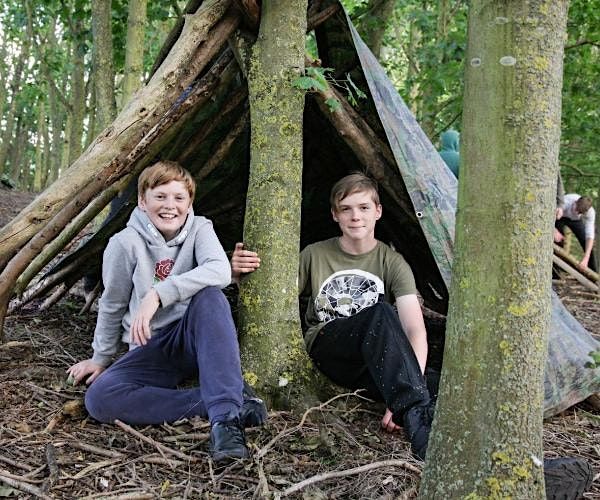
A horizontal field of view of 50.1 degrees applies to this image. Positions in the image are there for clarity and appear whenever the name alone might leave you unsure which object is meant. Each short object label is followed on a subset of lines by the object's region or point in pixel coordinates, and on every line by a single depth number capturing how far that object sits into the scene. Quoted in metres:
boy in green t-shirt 2.62
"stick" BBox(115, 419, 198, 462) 2.35
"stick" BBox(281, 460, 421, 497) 2.10
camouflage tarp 3.14
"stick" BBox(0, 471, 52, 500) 2.03
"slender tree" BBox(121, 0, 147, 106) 5.53
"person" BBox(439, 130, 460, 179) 6.23
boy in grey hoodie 2.53
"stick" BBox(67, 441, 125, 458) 2.36
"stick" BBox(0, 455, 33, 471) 2.21
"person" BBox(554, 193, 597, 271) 8.02
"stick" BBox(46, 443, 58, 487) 2.13
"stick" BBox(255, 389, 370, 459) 2.36
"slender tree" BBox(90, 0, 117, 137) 5.57
